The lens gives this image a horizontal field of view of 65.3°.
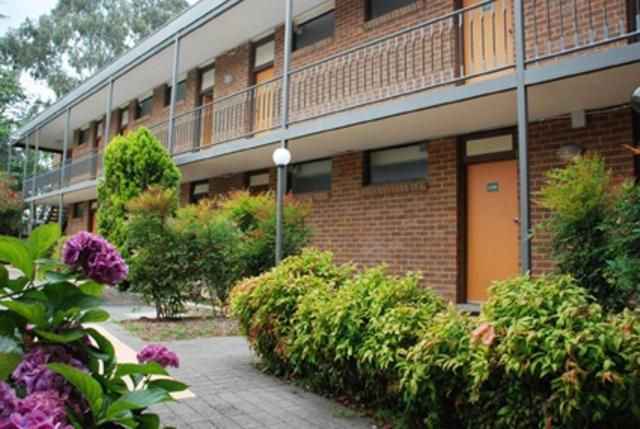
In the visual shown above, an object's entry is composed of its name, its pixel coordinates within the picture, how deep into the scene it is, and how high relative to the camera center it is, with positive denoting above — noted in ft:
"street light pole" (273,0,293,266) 23.83 +4.81
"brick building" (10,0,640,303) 20.16 +6.40
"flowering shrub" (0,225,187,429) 4.49 -0.95
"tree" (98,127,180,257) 33.83 +5.15
